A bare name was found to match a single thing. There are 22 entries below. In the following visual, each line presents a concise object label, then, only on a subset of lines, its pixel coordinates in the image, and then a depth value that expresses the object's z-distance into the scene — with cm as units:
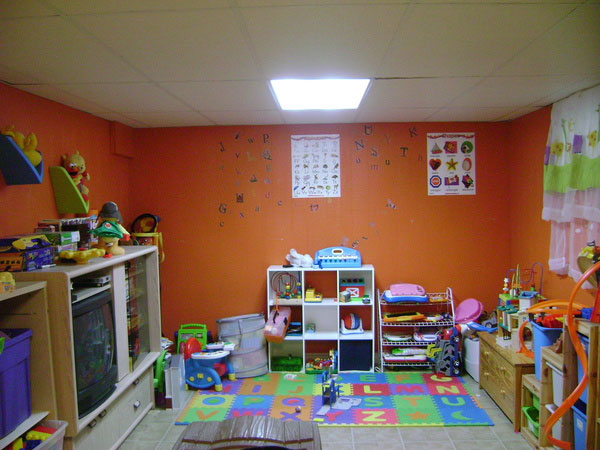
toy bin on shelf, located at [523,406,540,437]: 276
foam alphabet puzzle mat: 319
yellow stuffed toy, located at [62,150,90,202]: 309
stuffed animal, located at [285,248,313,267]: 407
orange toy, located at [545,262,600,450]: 220
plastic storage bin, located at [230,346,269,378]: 396
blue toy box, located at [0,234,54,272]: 225
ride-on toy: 372
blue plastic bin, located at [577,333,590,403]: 229
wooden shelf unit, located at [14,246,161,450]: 228
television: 244
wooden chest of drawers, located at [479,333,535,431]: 296
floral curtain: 284
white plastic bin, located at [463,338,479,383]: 377
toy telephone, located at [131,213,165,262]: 396
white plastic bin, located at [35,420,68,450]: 212
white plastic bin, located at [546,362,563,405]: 248
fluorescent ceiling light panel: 287
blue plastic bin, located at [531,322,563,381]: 272
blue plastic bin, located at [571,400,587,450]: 229
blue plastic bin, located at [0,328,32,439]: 196
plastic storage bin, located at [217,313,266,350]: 400
